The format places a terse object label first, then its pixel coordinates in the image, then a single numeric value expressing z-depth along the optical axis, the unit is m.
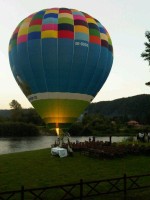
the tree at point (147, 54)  47.19
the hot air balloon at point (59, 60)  32.56
